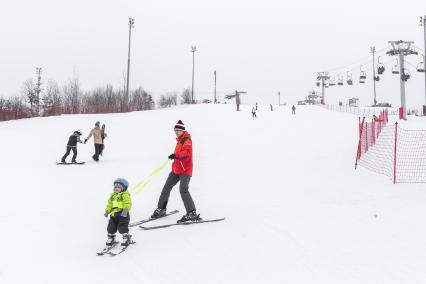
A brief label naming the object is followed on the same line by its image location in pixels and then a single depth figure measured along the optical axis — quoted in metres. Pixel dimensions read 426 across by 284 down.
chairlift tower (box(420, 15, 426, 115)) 35.86
